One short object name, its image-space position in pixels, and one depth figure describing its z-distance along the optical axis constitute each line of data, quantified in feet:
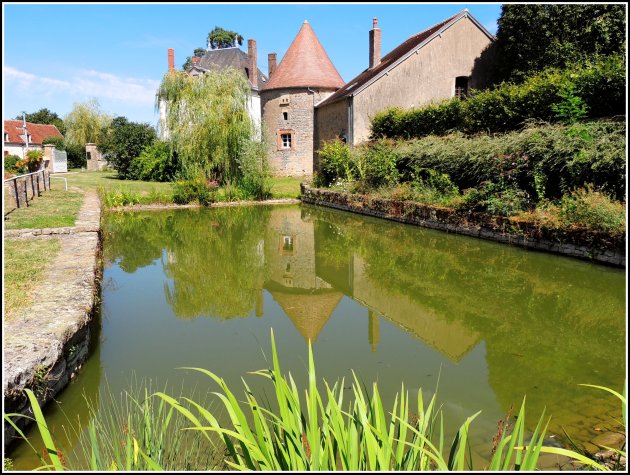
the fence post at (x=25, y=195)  41.99
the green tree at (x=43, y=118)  196.35
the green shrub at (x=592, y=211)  28.27
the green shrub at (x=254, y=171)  64.75
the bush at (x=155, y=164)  83.10
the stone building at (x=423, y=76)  76.07
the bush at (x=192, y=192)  63.16
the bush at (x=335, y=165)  65.24
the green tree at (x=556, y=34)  57.82
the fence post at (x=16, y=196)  38.88
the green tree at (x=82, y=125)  139.13
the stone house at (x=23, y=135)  143.01
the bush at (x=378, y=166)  55.01
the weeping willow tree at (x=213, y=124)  64.59
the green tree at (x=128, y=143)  88.22
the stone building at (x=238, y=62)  123.34
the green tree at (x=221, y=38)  182.29
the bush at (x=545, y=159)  32.71
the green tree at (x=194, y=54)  187.42
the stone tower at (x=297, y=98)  91.50
